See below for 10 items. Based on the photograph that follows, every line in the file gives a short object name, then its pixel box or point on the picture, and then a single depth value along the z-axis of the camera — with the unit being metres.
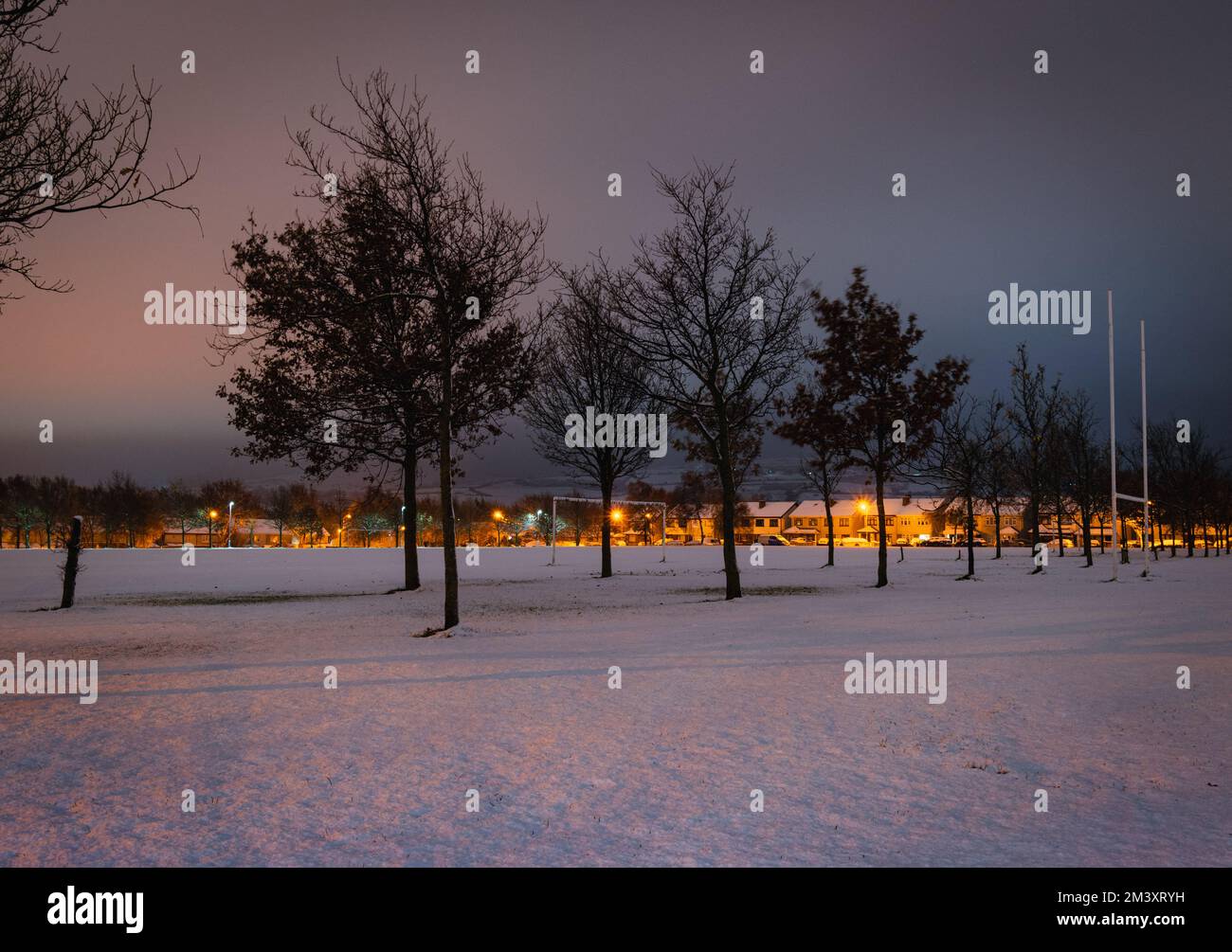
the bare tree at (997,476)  45.81
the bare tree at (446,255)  17.23
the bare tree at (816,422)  31.14
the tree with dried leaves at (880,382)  30.81
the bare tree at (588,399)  36.88
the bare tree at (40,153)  10.63
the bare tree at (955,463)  36.81
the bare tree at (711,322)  26.83
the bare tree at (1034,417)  38.25
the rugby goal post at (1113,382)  31.34
